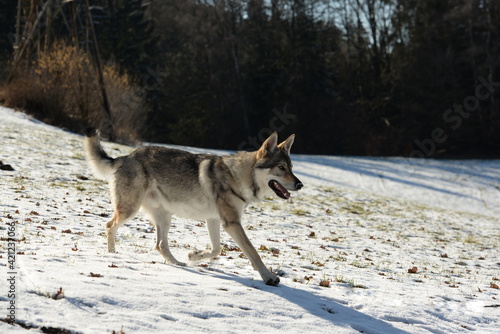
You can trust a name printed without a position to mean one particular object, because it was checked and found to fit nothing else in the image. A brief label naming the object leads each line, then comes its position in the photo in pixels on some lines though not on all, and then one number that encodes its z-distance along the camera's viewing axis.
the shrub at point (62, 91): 22.08
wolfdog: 6.27
